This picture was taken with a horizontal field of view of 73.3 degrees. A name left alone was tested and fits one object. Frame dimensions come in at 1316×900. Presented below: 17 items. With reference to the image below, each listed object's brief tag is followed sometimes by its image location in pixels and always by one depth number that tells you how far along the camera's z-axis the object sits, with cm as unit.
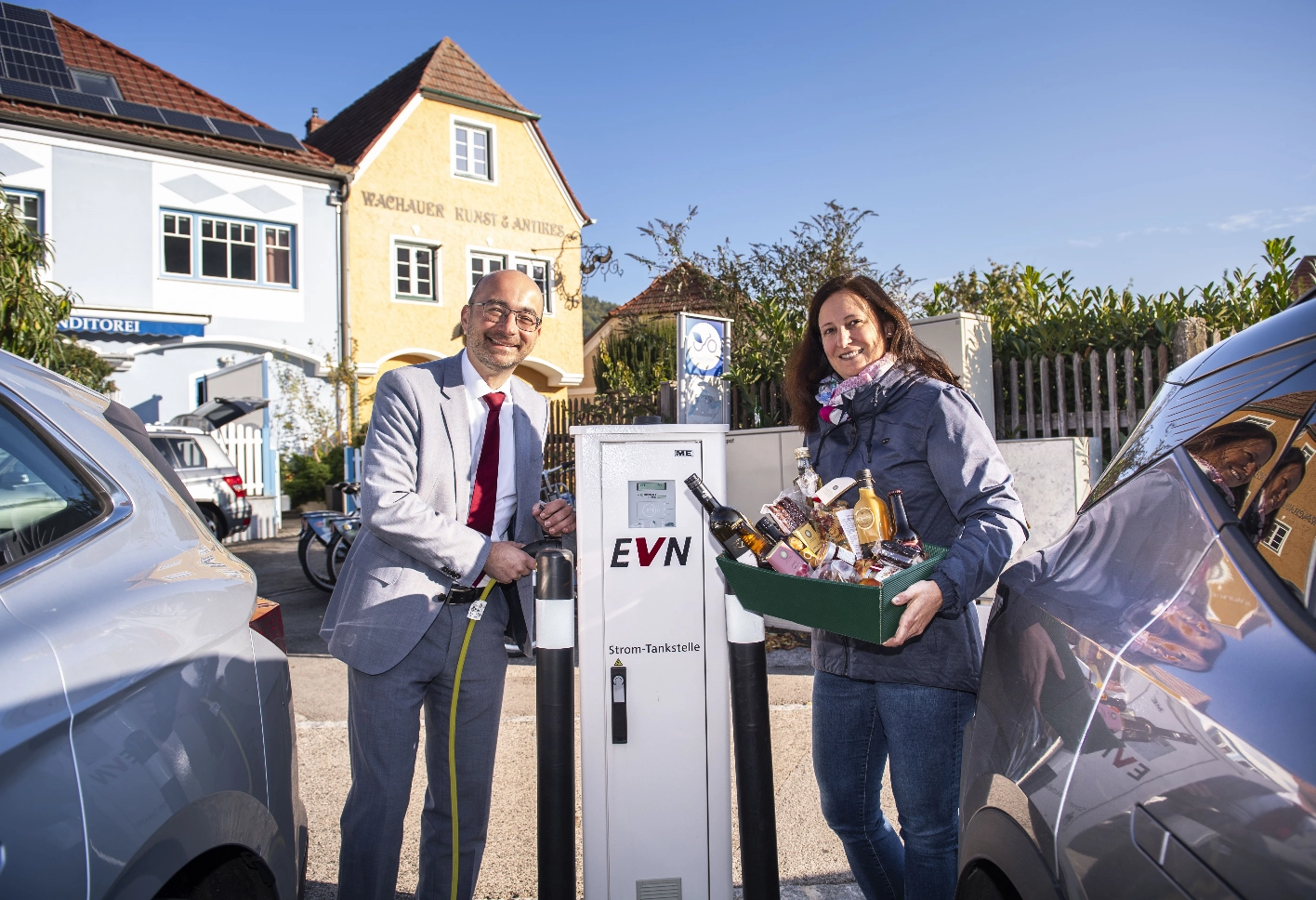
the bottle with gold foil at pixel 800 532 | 212
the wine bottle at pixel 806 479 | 221
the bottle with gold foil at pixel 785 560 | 210
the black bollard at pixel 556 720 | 242
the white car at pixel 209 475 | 1185
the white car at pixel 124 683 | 121
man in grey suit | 256
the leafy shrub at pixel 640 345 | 2000
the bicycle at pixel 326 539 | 874
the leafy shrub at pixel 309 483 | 1630
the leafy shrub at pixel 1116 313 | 558
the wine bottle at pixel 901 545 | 200
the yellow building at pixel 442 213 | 1822
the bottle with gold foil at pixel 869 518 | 209
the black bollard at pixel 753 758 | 249
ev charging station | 257
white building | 1487
